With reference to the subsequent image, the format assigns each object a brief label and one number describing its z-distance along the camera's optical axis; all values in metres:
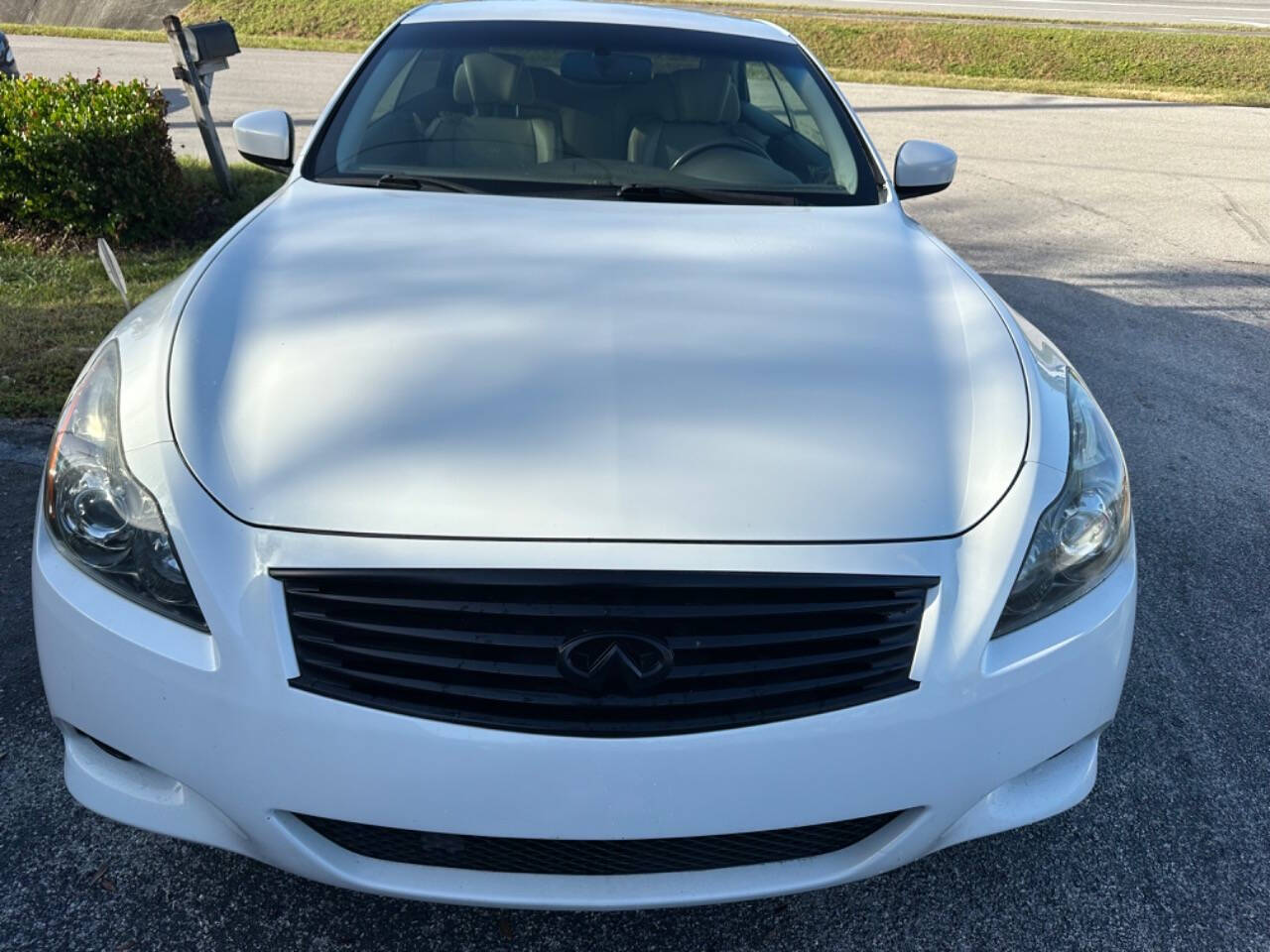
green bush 5.43
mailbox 6.08
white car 1.55
